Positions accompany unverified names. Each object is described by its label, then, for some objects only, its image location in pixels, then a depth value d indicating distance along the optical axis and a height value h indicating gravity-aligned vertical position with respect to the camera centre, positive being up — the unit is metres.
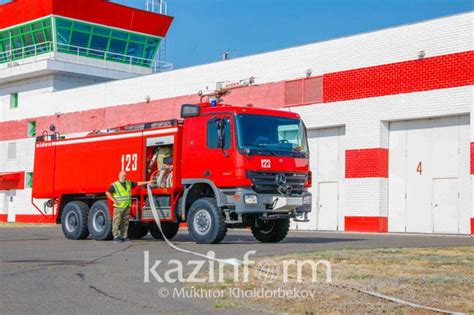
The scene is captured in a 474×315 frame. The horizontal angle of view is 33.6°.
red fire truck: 17.55 +0.97
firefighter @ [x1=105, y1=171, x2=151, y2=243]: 19.52 +0.18
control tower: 44.47 +9.85
